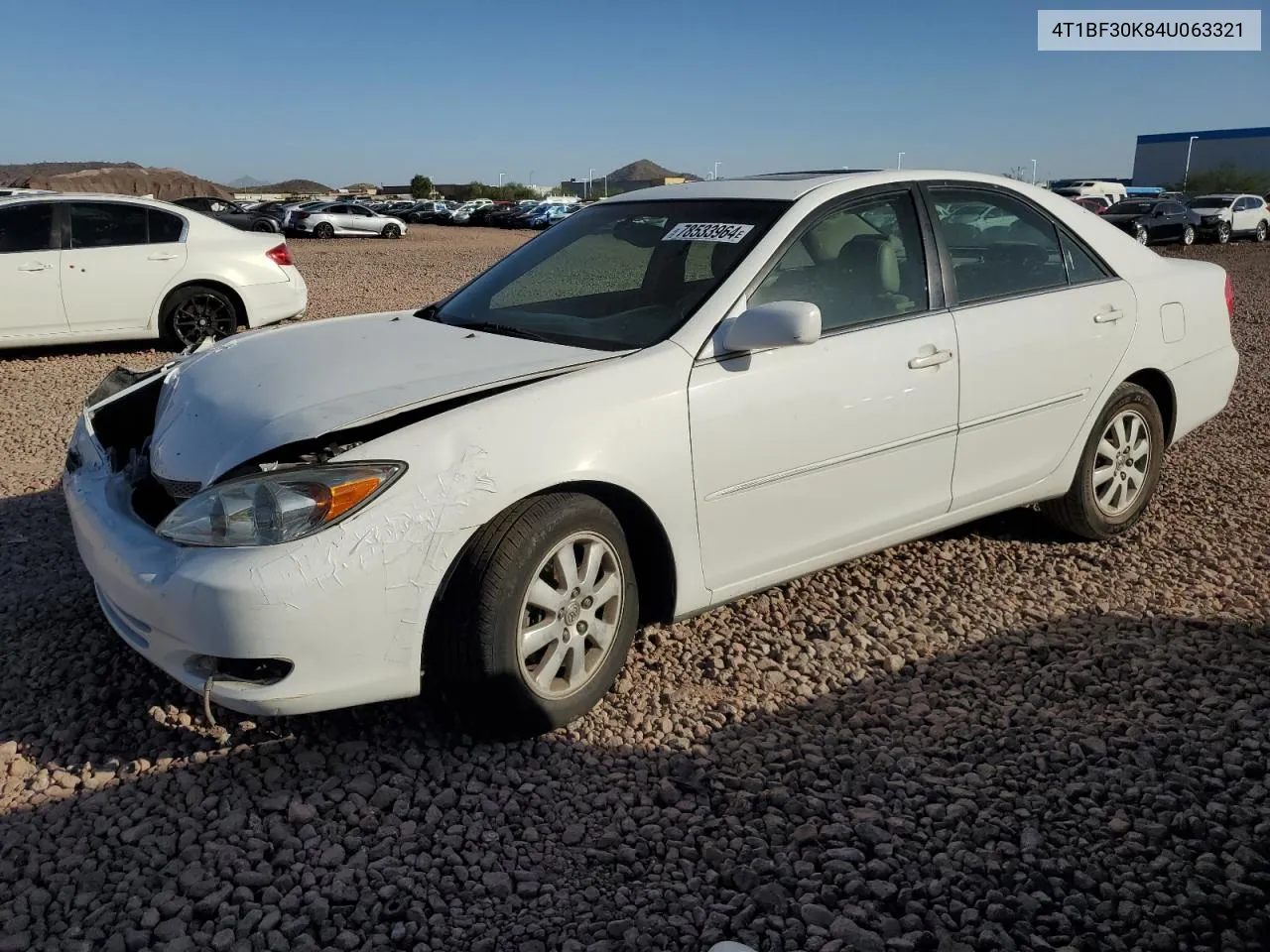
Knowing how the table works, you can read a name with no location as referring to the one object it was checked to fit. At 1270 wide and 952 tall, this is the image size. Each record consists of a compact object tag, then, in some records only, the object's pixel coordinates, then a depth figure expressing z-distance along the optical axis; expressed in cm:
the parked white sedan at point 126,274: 866
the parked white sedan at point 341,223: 3647
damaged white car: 279
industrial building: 7675
